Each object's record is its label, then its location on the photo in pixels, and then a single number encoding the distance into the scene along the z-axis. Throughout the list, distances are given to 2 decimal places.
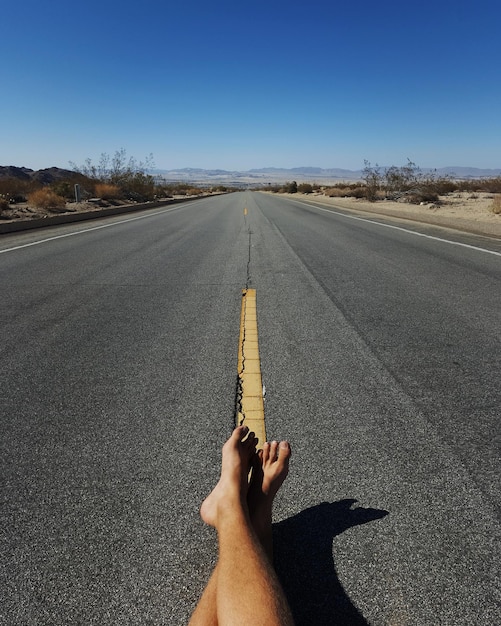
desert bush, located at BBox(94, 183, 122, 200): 33.41
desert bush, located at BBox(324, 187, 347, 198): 53.31
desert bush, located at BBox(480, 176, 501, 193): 39.91
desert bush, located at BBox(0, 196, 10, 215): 20.20
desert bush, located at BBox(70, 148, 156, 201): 39.62
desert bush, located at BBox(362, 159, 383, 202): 39.25
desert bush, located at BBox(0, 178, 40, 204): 24.27
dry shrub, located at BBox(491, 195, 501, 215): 20.03
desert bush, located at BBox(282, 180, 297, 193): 88.94
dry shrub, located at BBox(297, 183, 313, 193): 81.06
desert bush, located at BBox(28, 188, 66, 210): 22.77
